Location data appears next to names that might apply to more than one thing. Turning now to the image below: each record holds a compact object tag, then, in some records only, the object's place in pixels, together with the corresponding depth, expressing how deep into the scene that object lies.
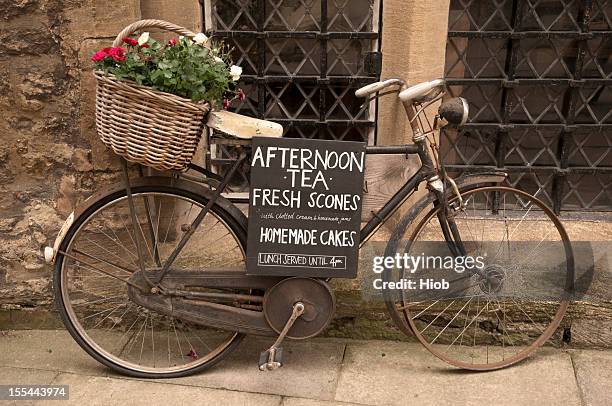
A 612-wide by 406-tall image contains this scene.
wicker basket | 2.78
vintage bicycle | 3.18
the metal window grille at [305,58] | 3.54
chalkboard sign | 3.04
